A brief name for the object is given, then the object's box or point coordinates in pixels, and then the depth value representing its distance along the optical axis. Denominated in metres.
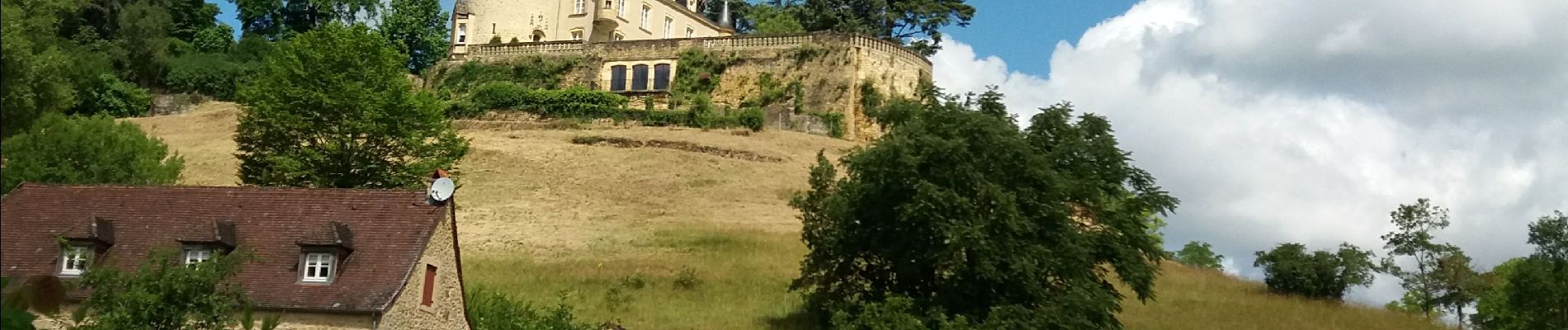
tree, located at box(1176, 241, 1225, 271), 108.94
